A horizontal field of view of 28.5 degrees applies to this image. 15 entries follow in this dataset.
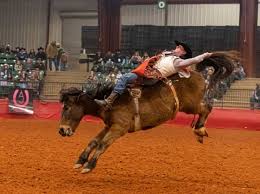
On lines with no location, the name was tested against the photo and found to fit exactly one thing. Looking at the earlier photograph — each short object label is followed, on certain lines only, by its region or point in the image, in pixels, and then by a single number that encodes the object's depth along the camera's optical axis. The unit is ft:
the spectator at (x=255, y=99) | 63.84
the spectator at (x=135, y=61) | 84.79
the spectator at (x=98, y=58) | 90.02
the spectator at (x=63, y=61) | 101.70
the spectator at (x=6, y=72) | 79.35
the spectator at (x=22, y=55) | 91.40
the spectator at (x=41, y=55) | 94.73
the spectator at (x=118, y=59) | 86.82
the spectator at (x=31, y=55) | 94.58
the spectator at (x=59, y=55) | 98.44
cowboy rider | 25.96
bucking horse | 25.48
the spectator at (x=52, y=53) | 96.43
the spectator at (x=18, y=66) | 83.87
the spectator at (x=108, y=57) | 89.82
